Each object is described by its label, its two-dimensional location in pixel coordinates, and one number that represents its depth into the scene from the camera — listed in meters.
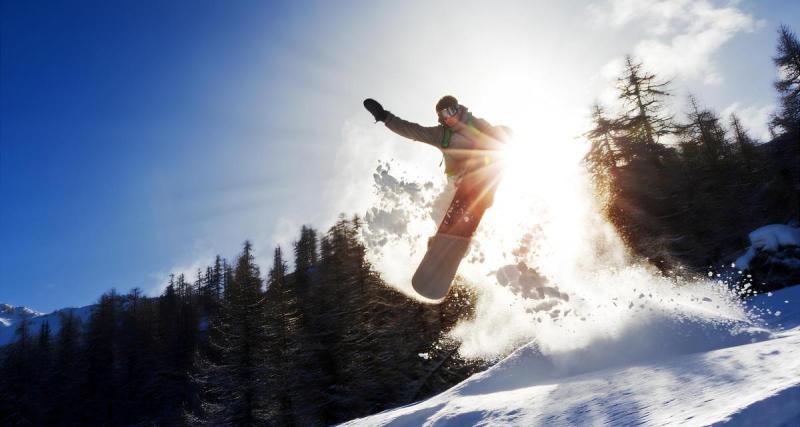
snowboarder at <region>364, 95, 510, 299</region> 8.96
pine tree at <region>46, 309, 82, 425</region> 53.19
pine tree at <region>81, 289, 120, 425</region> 53.88
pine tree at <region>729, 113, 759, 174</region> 34.81
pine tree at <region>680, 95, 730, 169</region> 34.09
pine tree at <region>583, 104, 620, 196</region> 28.25
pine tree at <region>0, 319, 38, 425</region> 51.72
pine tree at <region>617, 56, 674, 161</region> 30.10
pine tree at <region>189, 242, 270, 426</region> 25.27
